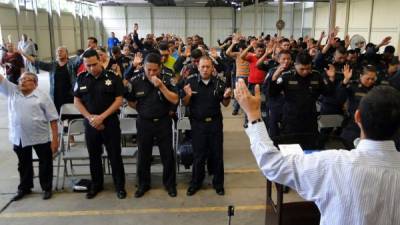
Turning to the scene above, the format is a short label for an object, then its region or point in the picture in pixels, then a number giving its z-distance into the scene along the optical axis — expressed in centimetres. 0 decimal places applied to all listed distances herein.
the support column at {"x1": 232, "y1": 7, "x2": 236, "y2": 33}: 3273
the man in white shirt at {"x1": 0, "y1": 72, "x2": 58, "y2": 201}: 446
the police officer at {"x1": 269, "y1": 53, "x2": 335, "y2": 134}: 467
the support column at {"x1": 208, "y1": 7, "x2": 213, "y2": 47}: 3268
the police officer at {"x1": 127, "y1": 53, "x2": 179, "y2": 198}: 456
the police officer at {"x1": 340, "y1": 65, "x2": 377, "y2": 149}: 455
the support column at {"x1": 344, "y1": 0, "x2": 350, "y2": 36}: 2064
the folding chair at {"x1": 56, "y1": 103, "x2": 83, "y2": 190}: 588
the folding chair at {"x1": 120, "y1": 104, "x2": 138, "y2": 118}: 650
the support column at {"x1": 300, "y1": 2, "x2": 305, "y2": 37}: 2911
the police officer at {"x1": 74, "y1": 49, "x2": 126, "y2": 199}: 451
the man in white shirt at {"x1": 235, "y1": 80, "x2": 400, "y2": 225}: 142
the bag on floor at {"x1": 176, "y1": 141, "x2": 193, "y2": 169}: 521
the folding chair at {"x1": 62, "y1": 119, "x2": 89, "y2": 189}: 482
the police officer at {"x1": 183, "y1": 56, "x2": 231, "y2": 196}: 466
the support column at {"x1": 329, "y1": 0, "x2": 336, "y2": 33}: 1165
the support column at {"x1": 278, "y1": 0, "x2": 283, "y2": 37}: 1595
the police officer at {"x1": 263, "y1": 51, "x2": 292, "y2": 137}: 491
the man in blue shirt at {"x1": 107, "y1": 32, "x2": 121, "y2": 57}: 1886
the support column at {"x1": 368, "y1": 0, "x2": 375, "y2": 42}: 1812
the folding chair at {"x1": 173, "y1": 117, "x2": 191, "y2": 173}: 539
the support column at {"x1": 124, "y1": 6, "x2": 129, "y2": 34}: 3222
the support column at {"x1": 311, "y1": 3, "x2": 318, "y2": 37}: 2610
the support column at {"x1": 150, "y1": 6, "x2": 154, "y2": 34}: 3230
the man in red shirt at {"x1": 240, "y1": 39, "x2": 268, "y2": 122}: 792
